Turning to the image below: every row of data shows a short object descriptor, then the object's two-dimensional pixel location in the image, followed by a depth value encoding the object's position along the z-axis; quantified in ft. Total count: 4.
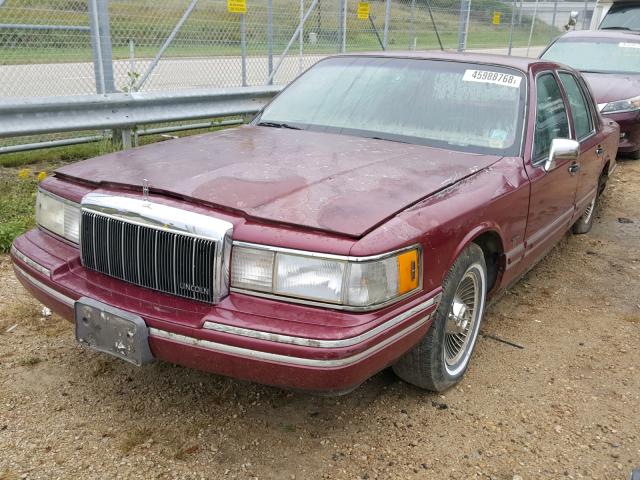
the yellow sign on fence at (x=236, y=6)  24.70
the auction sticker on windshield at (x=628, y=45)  29.50
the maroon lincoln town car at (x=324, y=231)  7.24
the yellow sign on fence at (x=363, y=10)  31.46
